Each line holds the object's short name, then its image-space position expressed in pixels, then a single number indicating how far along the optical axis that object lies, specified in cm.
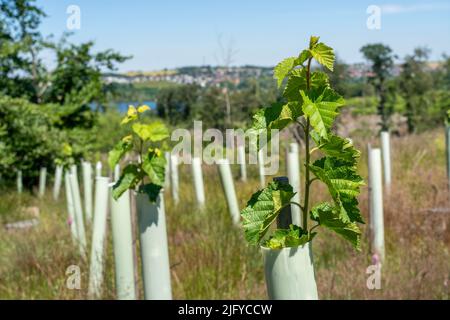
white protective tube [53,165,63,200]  892
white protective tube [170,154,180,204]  628
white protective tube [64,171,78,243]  497
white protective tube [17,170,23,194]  912
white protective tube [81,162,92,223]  538
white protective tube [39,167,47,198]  935
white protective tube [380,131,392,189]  694
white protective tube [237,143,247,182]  821
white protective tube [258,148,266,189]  677
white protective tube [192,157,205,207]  579
